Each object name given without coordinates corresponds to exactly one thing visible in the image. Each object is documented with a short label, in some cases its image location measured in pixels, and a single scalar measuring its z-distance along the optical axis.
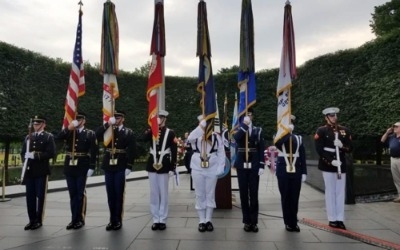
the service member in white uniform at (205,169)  6.65
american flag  7.21
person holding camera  9.69
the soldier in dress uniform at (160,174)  6.78
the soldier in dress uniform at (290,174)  6.61
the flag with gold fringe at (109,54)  7.37
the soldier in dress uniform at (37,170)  6.82
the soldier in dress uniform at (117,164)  6.70
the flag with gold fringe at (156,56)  7.34
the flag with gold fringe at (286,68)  7.26
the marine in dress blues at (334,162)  6.71
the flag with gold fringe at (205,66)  7.13
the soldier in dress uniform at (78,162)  6.83
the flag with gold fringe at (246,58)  7.41
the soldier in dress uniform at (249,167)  6.67
